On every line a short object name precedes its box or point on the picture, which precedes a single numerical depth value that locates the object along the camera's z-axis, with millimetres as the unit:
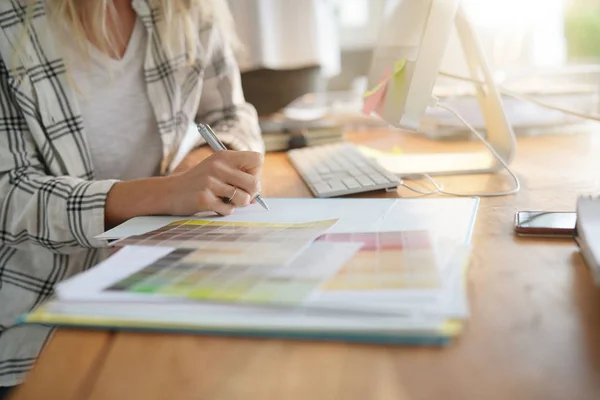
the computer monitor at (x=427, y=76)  754
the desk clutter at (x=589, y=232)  440
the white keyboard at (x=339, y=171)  761
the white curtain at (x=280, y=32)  1430
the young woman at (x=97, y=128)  672
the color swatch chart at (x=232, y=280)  397
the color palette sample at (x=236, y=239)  479
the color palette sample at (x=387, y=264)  404
